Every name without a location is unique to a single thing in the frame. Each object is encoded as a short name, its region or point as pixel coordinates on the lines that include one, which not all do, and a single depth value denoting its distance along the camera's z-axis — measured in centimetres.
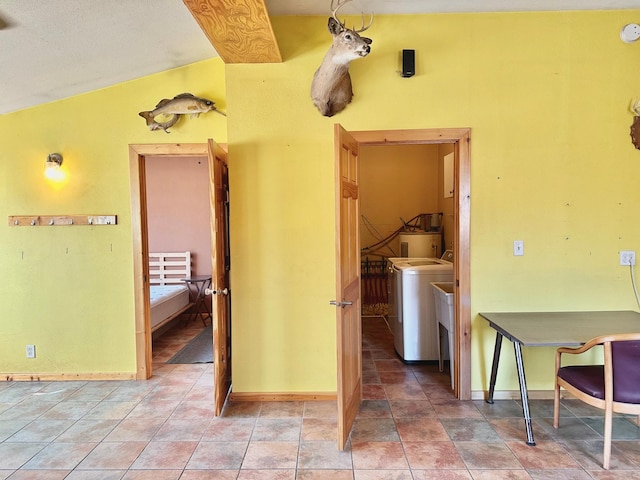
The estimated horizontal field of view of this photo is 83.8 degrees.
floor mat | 376
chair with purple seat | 192
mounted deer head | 220
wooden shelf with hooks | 320
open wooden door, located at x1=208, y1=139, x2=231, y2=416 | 255
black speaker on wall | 268
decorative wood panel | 200
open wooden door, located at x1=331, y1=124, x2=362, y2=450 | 217
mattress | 417
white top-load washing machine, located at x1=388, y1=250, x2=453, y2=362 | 347
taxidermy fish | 301
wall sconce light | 313
